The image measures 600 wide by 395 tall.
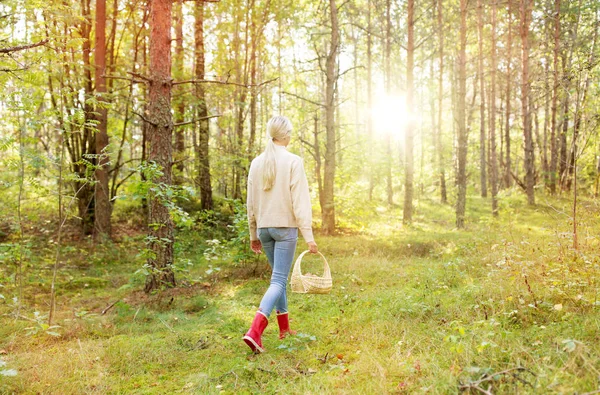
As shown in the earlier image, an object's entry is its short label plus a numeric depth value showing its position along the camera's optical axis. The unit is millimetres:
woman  3984
